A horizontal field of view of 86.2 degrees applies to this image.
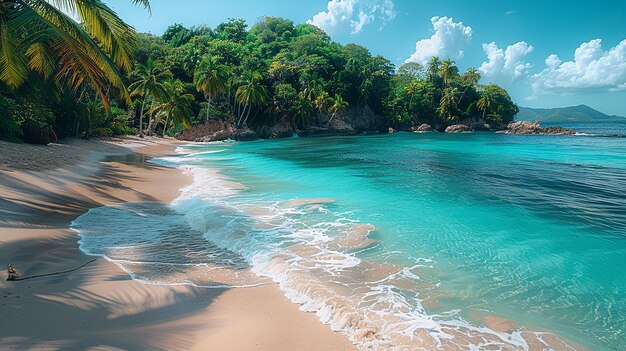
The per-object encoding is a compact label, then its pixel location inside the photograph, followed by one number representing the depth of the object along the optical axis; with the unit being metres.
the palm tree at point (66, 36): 7.51
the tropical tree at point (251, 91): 46.72
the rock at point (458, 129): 71.44
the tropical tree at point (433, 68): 78.27
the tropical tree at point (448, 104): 71.81
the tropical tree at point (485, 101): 73.62
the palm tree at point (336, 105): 57.83
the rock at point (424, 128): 72.30
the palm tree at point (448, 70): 74.81
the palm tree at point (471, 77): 79.12
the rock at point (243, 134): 48.56
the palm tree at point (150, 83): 35.19
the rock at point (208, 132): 44.09
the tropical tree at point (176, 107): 39.47
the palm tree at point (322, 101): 56.41
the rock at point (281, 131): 53.59
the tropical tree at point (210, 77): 42.44
